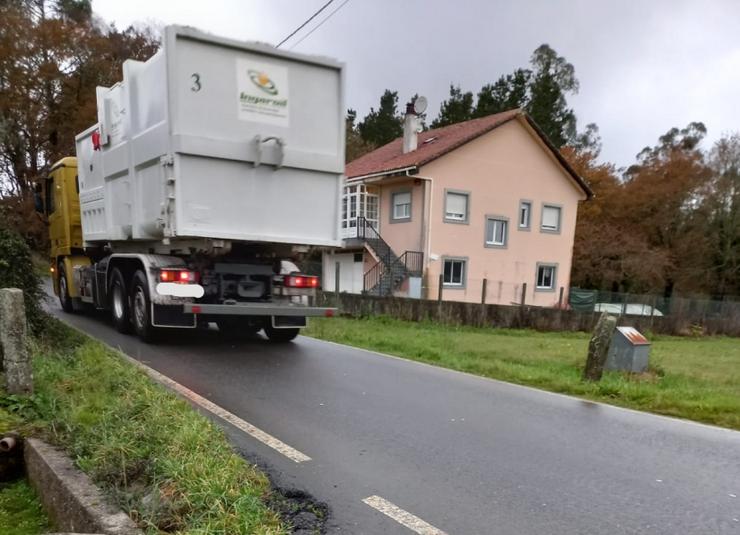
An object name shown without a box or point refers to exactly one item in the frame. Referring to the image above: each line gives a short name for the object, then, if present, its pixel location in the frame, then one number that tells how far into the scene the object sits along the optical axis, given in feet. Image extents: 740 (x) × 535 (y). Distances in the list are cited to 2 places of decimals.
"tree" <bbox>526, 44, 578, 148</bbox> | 152.35
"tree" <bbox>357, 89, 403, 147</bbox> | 177.17
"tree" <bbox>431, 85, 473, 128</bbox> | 159.12
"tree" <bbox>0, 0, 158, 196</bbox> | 90.79
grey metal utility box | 27.30
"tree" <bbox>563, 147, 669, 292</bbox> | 113.09
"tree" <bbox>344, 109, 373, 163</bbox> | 144.56
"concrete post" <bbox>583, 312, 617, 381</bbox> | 25.21
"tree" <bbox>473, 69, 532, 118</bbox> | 157.28
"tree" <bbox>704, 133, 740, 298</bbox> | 116.88
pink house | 77.36
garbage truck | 22.70
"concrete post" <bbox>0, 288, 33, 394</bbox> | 13.85
